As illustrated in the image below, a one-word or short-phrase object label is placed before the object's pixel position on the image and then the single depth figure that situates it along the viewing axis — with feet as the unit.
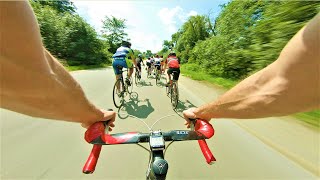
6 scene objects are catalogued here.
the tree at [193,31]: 74.88
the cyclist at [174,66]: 15.44
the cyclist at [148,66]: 35.39
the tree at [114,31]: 120.59
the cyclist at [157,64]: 27.35
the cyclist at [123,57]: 14.44
